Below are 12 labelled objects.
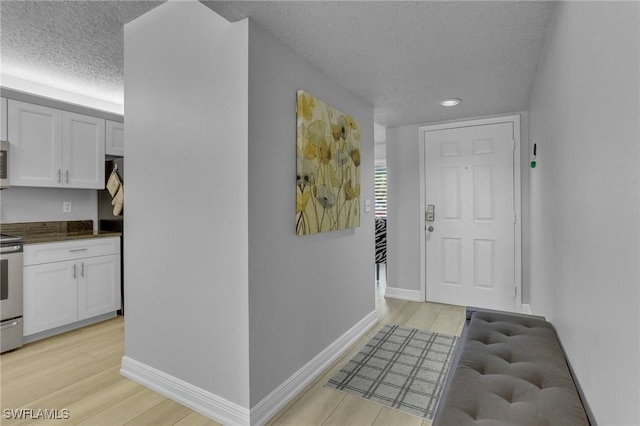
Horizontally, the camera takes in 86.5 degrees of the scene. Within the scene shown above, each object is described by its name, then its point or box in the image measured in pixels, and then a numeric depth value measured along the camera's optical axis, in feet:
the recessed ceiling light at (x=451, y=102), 10.27
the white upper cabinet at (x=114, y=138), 11.87
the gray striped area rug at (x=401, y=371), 6.75
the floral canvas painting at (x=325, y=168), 7.08
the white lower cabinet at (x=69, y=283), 9.53
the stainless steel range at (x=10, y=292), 8.86
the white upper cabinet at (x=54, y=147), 9.80
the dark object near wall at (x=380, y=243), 17.67
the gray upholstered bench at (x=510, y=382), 3.30
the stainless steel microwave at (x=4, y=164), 9.35
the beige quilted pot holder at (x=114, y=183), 10.56
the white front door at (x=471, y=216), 11.84
